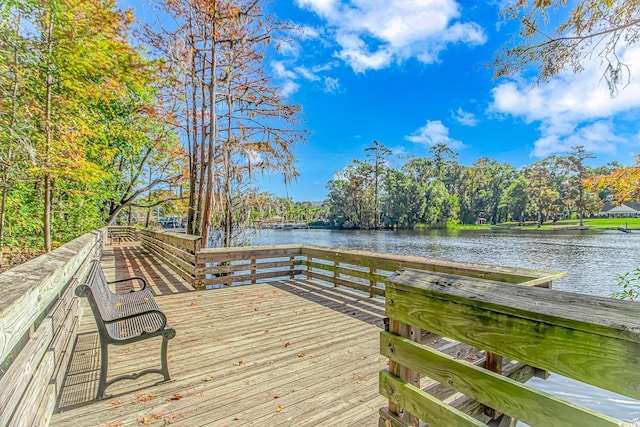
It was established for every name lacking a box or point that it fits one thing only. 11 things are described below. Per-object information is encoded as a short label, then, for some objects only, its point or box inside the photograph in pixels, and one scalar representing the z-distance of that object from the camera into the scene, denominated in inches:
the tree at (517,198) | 1875.0
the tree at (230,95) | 245.0
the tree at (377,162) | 1894.7
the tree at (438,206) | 1871.3
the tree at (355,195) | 2007.9
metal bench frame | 83.3
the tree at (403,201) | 1849.2
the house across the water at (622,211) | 2185.0
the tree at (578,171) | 1499.1
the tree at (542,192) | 1825.8
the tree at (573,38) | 180.5
